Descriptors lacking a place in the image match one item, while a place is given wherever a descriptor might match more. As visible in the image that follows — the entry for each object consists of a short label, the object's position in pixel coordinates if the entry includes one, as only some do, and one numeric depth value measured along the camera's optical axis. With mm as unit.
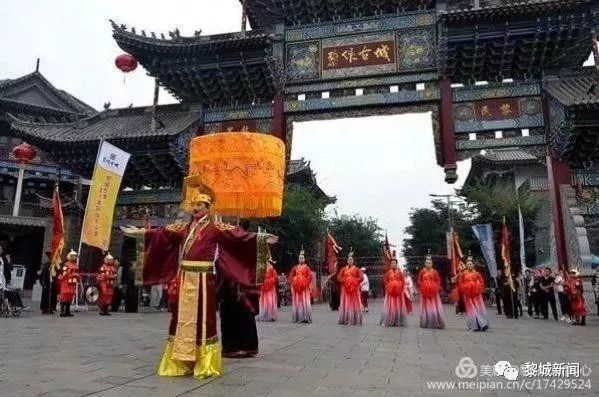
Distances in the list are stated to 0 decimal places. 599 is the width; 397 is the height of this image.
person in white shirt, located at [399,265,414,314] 11948
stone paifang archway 13578
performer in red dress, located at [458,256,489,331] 10203
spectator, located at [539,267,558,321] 13287
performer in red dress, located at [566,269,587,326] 11562
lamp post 28794
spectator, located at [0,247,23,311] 11594
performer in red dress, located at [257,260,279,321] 12148
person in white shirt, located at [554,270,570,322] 12429
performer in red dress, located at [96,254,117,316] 13469
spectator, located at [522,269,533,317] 14916
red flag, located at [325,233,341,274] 21370
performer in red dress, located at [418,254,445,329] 10852
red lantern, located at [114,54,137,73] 17328
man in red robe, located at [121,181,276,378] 4680
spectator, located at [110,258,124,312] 14875
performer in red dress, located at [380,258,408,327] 11383
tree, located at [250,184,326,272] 24344
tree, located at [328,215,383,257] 43219
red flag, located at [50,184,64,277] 12969
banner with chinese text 11711
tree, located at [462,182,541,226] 22812
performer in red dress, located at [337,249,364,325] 11594
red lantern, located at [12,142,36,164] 22025
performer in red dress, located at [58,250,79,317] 12289
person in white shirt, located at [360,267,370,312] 16800
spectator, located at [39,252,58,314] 13117
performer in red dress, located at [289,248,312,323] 11898
